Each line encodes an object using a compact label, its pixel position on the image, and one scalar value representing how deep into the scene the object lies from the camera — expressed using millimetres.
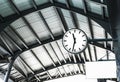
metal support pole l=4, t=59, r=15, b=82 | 17802
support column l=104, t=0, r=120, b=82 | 2581
